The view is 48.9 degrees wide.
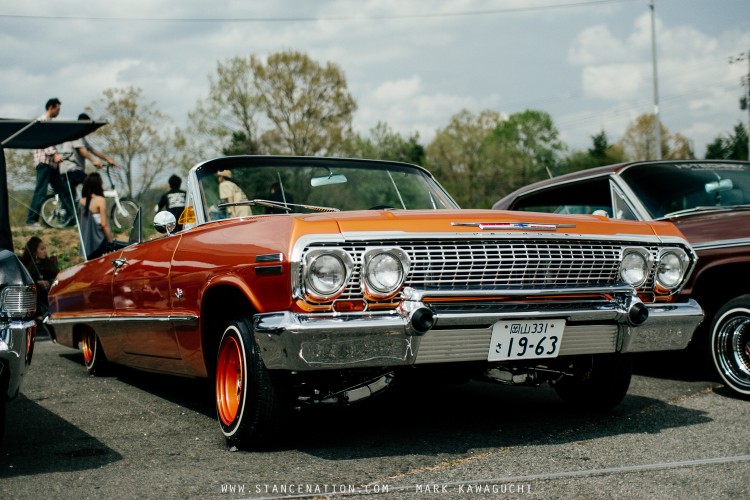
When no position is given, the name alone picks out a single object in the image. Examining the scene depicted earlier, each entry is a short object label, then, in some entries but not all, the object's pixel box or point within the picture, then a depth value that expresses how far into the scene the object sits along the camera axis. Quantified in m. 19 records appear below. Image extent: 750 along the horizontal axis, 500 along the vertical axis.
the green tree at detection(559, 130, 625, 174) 62.00
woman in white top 7.40
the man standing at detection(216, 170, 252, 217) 4.84
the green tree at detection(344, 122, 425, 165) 55.49
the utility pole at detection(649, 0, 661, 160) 33.56
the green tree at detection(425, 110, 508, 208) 53.81
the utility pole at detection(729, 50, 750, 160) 23.95
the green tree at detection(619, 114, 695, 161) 60.20
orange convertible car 3.47
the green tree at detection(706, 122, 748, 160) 46.92
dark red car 5.08
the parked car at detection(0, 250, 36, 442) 3.43
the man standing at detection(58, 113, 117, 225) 11.59
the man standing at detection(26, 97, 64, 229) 12.77
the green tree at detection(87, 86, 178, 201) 34.03
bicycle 13.42
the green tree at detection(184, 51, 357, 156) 42.53
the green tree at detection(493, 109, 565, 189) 68.56
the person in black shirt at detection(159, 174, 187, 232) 9.62
